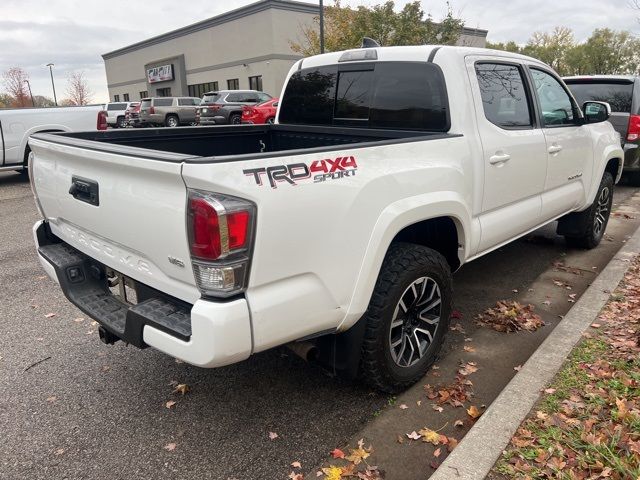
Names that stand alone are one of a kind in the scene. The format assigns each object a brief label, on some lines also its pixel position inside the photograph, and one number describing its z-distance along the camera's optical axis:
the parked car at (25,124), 10.01
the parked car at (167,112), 25.62
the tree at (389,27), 18.98
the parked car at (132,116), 27.19
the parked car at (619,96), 8.07
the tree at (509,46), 54.97
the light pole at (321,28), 18.45
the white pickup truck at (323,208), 2.09
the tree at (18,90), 60.88
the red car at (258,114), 19.11
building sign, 42.97
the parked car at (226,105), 22.22
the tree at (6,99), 60.32
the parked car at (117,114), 29.92
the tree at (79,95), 72.28
